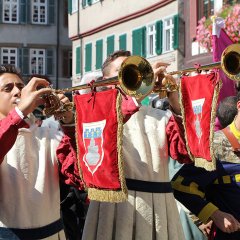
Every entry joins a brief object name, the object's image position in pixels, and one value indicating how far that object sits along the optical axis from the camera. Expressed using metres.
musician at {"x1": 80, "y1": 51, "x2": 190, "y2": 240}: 4.19
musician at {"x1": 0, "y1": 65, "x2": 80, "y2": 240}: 3.68
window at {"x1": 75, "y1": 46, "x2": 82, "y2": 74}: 30.81
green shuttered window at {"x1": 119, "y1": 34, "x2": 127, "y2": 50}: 26.33
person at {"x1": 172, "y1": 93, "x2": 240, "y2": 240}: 4.25
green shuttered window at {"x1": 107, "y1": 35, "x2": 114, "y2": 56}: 27.61
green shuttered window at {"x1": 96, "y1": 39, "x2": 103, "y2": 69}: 28.56
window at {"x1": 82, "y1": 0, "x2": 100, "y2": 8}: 29.72
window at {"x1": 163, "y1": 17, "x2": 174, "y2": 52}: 22.75
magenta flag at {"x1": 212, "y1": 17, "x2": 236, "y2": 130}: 8.38
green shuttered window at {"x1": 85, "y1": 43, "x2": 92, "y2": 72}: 29.69
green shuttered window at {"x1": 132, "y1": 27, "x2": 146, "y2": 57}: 24.66
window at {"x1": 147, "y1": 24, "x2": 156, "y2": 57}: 24.05
